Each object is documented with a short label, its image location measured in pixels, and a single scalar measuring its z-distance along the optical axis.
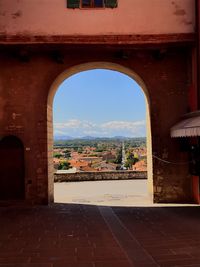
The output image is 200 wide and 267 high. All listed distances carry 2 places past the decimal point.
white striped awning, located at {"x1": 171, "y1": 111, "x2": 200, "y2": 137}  9.26
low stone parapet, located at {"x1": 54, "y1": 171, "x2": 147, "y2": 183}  18.53
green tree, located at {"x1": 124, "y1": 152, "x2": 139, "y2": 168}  54.54
